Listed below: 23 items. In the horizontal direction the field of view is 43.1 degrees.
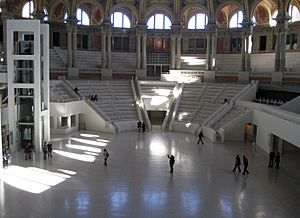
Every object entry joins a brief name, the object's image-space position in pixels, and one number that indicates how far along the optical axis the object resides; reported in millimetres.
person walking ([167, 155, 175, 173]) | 19328
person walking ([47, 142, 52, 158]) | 21719
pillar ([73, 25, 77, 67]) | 39938
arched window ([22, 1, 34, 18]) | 41219
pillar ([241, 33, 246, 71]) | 39875
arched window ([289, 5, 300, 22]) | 40175
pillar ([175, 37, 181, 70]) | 42906
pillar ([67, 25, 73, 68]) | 39594
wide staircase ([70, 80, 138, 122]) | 33906
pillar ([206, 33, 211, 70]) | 40962
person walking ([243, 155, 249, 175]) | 19297
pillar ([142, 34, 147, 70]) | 42172
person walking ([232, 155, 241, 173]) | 19688
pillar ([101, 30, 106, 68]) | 40844
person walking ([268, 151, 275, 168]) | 20844
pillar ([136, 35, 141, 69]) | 42088
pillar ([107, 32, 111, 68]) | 41375
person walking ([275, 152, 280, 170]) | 20656
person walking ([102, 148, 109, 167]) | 20516
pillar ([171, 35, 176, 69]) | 42344
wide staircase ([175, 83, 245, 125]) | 33500
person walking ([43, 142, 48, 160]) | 21562
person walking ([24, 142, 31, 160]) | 21469
